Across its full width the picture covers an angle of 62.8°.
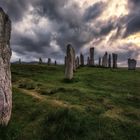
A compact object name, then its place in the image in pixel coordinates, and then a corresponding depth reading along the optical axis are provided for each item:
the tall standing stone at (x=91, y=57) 33.44
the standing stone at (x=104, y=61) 34.24
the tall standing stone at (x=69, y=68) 16.83
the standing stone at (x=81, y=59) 34.93
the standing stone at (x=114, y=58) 33.34
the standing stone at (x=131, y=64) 33.15
